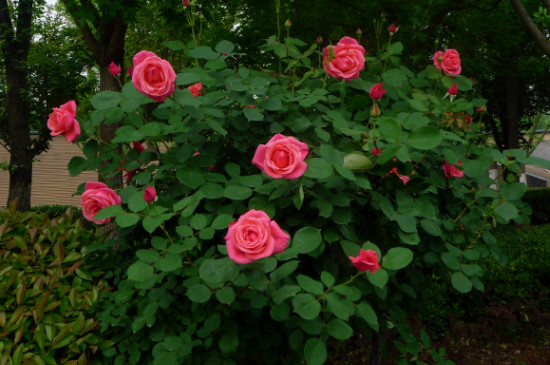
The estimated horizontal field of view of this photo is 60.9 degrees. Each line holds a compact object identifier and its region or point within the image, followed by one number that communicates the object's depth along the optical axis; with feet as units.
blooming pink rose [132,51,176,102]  5.47
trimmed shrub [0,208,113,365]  6.72
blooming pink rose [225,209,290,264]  4.33
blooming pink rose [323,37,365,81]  7.01
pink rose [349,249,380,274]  5.12
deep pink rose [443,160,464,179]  7.39
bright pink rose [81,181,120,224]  6.63
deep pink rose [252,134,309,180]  4.91
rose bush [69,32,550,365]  5.43
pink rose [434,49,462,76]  7.82
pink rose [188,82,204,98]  7.57
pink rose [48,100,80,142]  6.82
